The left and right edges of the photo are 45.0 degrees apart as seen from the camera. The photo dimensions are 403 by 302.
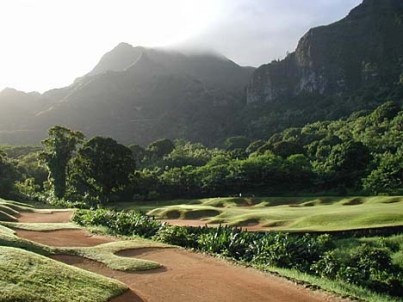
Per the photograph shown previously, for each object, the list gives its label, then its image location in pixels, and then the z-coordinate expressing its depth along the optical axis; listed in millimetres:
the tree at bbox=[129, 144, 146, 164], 114275
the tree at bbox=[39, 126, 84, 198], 63531
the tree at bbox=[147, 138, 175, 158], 117312
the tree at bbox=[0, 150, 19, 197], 58594
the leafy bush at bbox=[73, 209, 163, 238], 28328
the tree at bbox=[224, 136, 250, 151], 133250
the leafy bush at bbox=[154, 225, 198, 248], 24766
